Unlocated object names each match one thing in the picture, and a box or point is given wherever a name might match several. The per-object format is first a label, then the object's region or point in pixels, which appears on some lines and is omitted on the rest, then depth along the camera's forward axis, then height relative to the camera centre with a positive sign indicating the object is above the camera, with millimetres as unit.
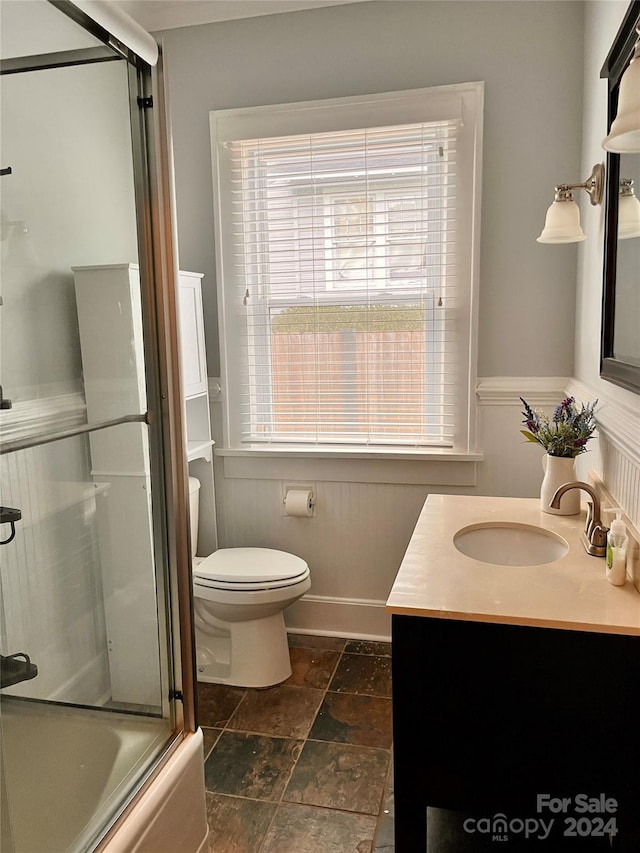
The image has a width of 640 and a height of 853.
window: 2596 +248
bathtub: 1352 -967
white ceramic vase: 1968 -462
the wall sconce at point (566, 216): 2043 +328
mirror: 1567 +124
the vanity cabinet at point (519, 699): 1362 -795
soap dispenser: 1479 -510
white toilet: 2428 -1042
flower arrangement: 1931 -314
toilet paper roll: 2824 -733
